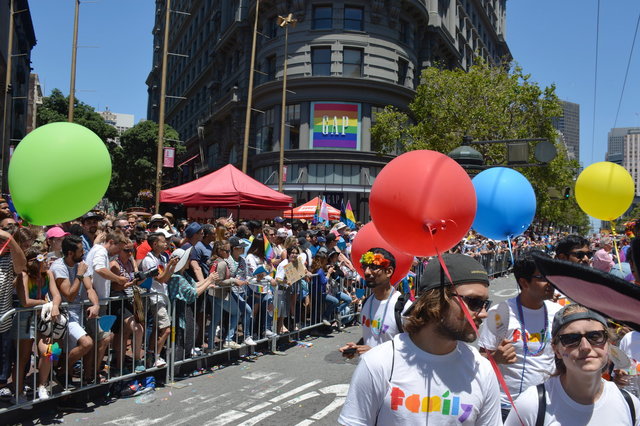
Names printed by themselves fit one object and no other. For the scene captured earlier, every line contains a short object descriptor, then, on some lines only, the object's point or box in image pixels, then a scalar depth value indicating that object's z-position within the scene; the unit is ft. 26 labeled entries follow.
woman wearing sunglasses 7.34
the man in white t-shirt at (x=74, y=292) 18.40
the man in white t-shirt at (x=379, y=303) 13.01
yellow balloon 20.96
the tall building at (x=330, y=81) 105.81
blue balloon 17.84
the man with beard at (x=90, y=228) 26.55
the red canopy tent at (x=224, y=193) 41.11
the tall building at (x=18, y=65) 109.60
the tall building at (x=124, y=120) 627.95
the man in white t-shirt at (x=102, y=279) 19.25
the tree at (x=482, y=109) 79.56
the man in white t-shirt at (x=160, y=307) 21.72
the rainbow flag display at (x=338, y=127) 106.11
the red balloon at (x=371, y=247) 15.24
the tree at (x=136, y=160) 141.38
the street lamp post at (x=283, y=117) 84.38
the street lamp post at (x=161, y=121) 58.55
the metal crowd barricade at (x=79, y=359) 17.03
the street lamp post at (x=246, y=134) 77.46
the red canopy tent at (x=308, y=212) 64.64
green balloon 14.87
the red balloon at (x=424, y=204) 9.50
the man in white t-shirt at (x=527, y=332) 11.16
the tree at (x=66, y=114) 128.47
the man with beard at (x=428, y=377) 6.99
